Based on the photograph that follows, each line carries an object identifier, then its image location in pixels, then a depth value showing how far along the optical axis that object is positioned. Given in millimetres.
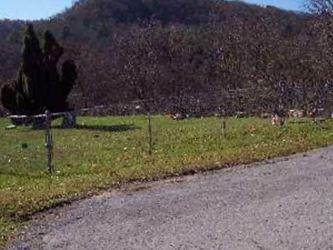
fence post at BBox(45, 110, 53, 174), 13633
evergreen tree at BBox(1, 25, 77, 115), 30719
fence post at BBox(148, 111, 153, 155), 15959
